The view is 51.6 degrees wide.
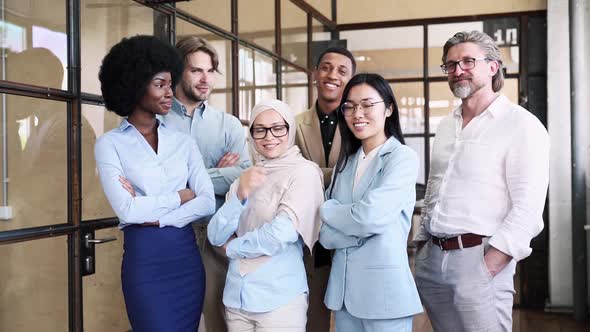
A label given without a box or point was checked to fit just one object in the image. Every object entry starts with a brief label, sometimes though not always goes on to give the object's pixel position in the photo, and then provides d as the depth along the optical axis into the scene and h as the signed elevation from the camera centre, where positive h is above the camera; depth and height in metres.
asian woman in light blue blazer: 1.95 -0.20
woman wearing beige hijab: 2.03 -0.23
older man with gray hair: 2.15 -0.15
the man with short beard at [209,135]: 2.47 +0.11
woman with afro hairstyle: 2.04 -0.09
